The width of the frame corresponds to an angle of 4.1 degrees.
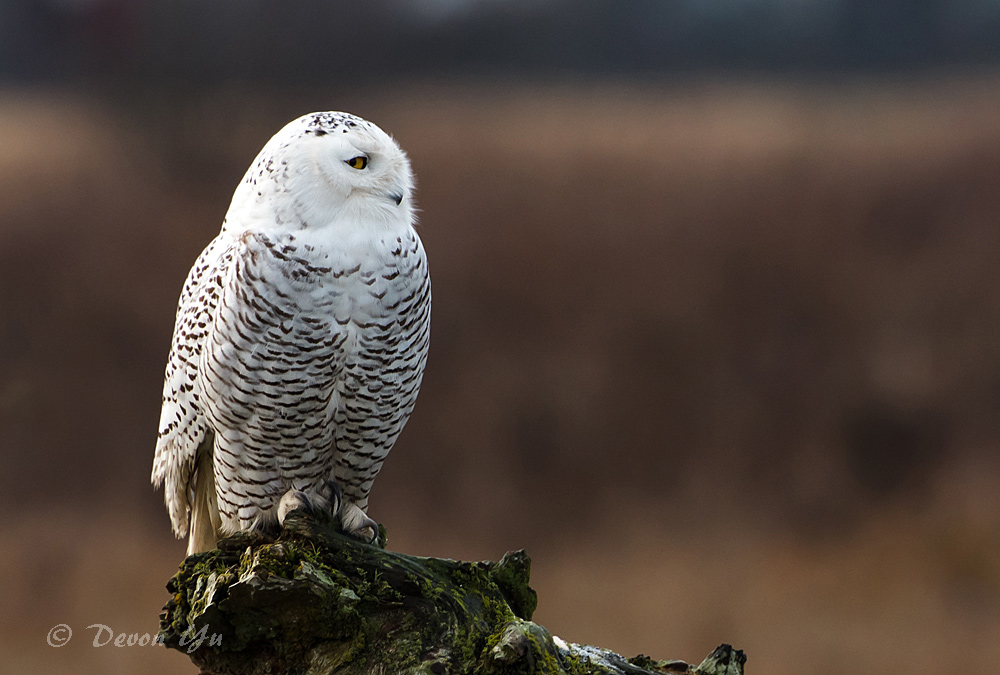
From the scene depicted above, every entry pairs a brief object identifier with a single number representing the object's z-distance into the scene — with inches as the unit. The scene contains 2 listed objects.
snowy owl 632.1
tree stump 630.6
